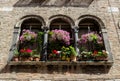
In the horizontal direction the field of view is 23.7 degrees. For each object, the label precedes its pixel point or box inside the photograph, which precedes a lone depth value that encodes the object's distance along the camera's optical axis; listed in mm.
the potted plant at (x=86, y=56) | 9141
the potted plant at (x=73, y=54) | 9079
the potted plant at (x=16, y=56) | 9071
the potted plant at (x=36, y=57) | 9105
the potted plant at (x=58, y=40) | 9745
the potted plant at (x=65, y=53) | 9055
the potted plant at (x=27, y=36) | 9794
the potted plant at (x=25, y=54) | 9109
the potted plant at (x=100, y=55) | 9094
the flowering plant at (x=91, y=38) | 9836
